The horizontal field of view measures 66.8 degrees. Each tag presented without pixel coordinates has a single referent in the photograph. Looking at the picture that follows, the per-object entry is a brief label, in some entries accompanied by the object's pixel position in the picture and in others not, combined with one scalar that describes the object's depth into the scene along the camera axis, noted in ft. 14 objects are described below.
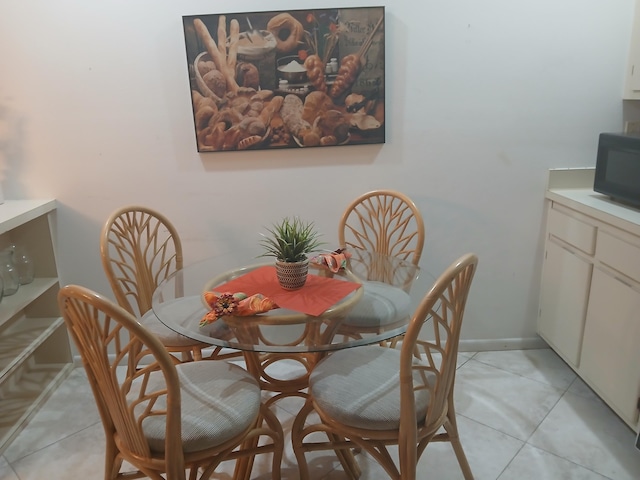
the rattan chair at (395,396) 4.30
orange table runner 5.14
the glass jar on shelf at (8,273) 7.63
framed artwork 7.36
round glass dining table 4.78
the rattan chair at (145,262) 6.39
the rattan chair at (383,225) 7.66
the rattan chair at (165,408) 4.02
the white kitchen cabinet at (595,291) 6.29
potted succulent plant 5.32
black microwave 6.64
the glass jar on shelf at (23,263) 8.00
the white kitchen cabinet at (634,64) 7.39
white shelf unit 7.22
